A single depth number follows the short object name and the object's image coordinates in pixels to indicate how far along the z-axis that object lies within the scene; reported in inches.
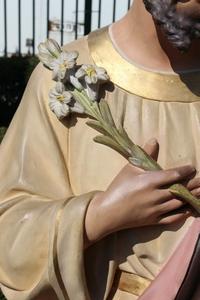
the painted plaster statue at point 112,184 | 57.4
